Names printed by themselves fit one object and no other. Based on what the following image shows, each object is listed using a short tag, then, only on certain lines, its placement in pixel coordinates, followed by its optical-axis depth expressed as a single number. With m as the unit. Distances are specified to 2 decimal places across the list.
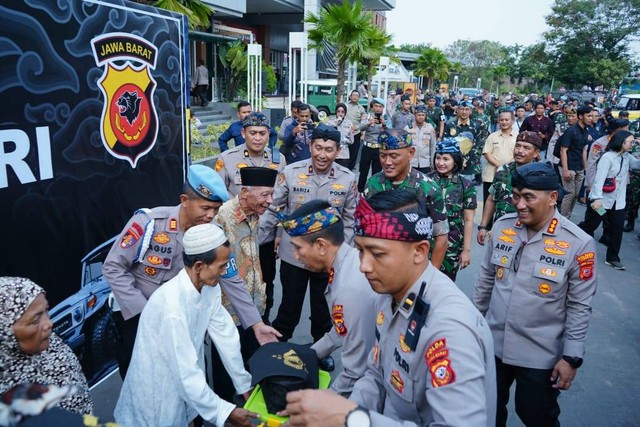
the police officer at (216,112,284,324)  5.18
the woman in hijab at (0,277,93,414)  2.07
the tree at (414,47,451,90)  45.50
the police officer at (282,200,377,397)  2.32
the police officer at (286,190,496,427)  1.47
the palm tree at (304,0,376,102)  15.30
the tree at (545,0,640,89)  41.09
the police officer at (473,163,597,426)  2.74
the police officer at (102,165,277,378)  2.93
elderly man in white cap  2.42
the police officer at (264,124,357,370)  4.40
